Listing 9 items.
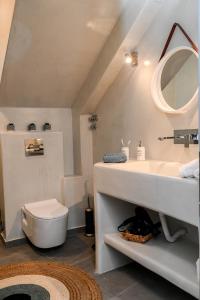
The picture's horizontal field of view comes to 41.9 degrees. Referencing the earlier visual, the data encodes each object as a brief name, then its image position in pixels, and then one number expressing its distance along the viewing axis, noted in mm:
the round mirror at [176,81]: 1965
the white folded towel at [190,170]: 1302
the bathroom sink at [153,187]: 1338
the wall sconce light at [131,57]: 2404
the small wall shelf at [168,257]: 1488
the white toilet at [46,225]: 2459
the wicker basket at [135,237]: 1974
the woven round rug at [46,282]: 1863
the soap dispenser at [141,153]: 2334
